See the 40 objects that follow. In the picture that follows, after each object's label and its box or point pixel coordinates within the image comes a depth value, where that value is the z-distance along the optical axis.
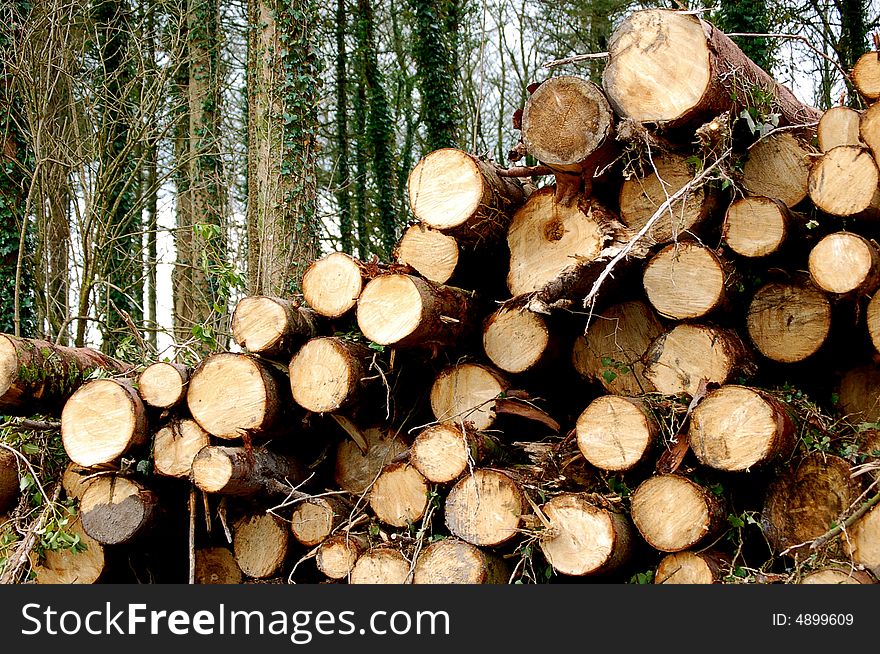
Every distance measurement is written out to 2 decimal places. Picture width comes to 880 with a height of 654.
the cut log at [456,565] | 3.55
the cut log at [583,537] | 3.44
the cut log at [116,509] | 3.96
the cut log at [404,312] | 3.86
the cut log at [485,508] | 3.56
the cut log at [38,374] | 4.03
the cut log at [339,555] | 3.88
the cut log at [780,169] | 4.02
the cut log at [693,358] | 3.79
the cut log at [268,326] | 4.02
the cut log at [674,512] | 3.36
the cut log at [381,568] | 3.74
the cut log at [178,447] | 4.01
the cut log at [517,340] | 4.11
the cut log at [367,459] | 4.43
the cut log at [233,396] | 3.96
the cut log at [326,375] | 3.95
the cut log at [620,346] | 4.14
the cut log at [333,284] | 4.08
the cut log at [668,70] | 3.68
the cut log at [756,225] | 3.74
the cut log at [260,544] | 4.18
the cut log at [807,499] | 3.38
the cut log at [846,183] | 3.50
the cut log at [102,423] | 3.96
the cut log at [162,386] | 4.06
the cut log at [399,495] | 3.91
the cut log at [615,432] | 3.53
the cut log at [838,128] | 3.82
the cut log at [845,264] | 3.46
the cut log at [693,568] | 3.37
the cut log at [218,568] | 4.30
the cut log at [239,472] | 3.85
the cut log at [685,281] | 3.75
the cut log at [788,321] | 3.80
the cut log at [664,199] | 3.90
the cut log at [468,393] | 4.18
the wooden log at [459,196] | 4.06
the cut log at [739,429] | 3.33
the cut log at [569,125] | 3.76
